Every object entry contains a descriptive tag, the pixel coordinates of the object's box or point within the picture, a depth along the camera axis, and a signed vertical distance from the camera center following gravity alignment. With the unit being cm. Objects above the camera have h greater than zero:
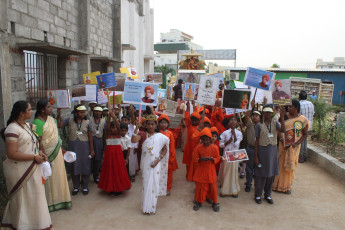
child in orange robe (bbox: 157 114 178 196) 494 -90
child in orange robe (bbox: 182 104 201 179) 585 -131
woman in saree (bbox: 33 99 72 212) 408 -120
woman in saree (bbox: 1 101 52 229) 330 -122
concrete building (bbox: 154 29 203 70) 4821 +605
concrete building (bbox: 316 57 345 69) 7146 +697
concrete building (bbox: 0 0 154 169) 546 +110
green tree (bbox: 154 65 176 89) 4120 +192
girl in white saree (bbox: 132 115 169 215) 428 -129
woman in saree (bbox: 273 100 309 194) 522 -129
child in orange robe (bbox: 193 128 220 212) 446 -143
